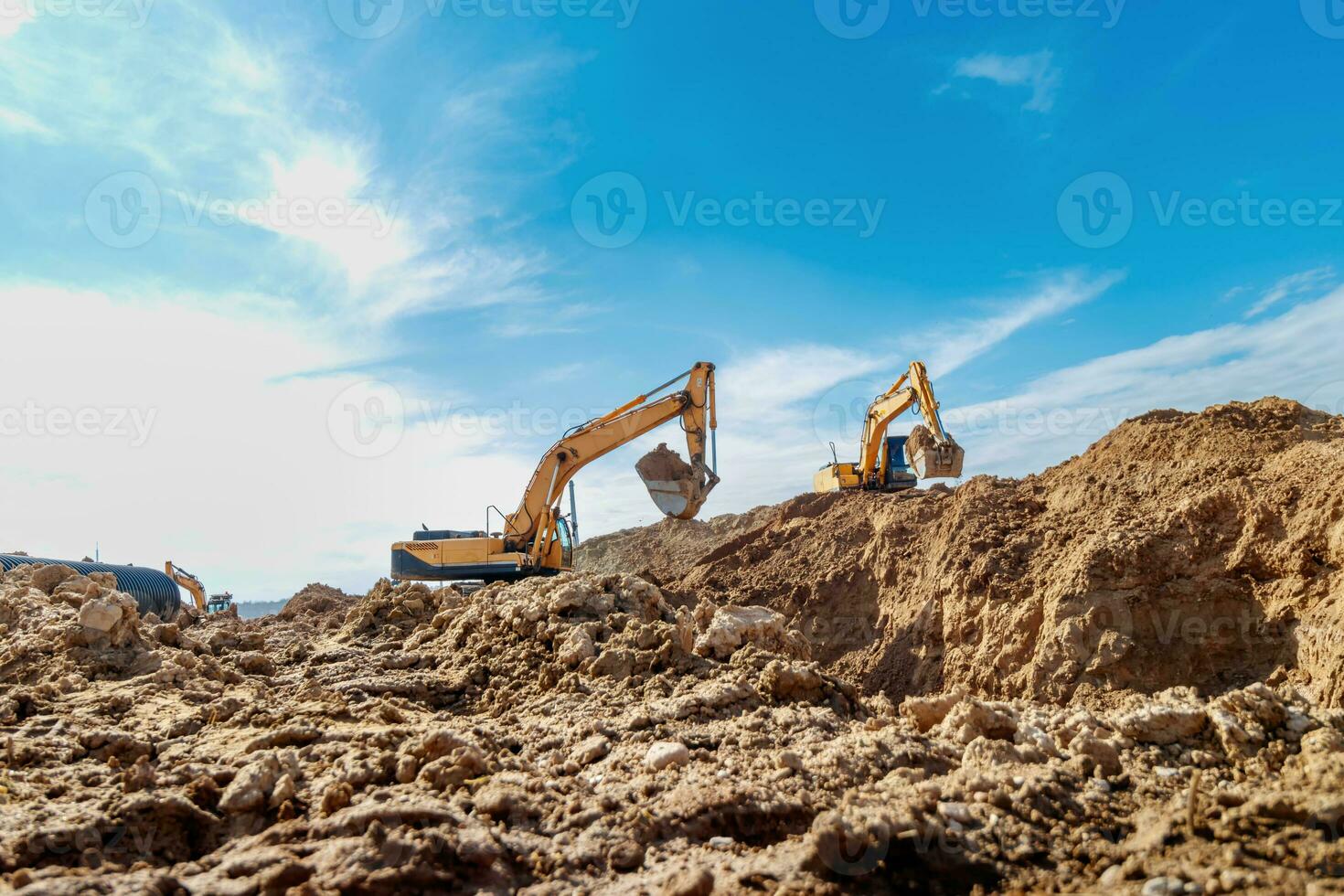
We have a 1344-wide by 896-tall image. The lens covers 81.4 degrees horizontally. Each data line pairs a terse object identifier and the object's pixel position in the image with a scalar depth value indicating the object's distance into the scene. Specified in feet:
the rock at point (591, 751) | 16.10
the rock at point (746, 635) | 22.71
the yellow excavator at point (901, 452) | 55.16
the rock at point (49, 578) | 31.78
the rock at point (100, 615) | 23.59
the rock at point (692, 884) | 10.75
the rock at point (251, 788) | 13.60
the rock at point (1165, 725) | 15.49
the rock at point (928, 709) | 18.22
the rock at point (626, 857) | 12.12
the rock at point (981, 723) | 16.39
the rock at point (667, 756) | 15.24
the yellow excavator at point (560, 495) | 45.09
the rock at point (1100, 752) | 14.57
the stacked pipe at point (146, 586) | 40.47
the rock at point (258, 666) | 26.23
